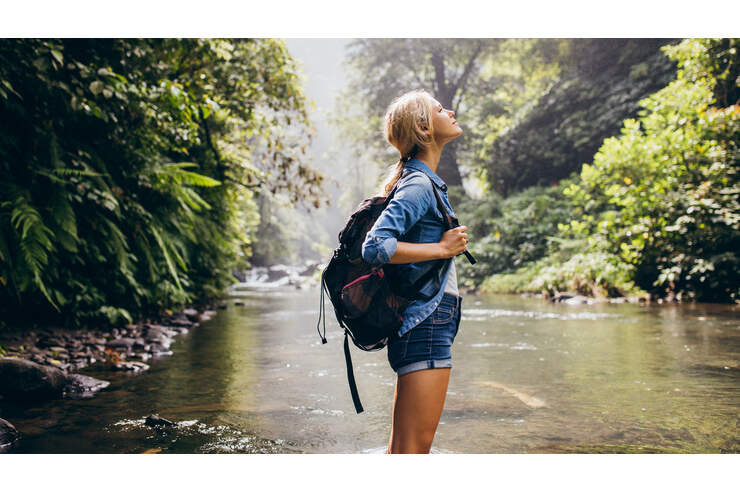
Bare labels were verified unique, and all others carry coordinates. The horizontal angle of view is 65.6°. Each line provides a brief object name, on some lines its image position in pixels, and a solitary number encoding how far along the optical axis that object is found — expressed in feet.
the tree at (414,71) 90.53
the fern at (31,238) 15.53
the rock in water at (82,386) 13.29
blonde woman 6.48
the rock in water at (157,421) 10.77
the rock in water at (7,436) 9.15
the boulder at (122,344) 19.49
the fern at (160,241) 21.13
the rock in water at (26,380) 12.25
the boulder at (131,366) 16.25
